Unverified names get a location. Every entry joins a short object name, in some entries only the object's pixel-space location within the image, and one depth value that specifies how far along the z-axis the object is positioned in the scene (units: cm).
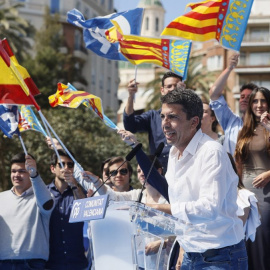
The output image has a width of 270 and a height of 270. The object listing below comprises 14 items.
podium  444
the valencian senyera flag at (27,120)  881
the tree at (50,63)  4866
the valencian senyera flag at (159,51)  777
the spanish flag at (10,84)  709
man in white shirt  483
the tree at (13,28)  3925
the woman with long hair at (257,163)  704
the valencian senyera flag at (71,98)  787
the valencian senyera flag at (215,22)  766
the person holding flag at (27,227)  813
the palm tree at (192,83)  4294
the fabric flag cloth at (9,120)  847
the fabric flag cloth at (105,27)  818
